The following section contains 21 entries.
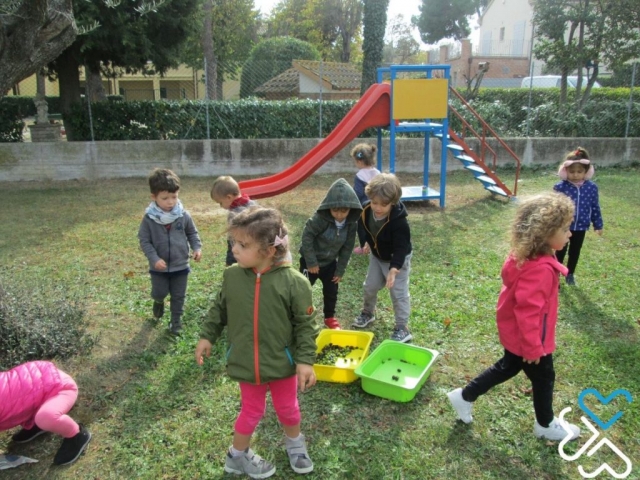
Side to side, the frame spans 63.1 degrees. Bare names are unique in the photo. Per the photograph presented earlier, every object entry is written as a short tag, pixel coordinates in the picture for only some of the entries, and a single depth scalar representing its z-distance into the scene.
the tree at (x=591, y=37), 13.93
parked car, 23.05
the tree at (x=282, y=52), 23.96
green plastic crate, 3.44
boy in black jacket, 3.82
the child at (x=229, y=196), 4.52
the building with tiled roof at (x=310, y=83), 17.47
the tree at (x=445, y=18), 47.75
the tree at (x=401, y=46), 50.81
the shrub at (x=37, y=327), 3.71
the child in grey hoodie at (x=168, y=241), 4.13
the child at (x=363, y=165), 6.57
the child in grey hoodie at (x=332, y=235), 3.94
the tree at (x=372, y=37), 13.27
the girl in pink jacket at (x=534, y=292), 2.71
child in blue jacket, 5.14
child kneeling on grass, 2.69
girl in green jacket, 2.53
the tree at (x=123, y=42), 10.02
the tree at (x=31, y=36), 3.45
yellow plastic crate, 3.66
